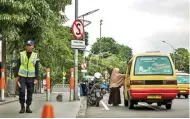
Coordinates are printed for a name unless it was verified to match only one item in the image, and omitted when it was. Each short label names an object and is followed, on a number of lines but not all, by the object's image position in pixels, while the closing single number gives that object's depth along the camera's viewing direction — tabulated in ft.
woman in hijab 62.39
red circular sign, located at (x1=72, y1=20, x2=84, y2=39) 66.30
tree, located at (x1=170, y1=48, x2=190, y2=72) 422.90
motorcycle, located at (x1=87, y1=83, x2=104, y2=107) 60.72
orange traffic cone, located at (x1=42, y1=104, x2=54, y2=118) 23.82
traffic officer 40.16
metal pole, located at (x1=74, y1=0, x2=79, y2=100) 68.54
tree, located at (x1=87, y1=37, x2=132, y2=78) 397.72
